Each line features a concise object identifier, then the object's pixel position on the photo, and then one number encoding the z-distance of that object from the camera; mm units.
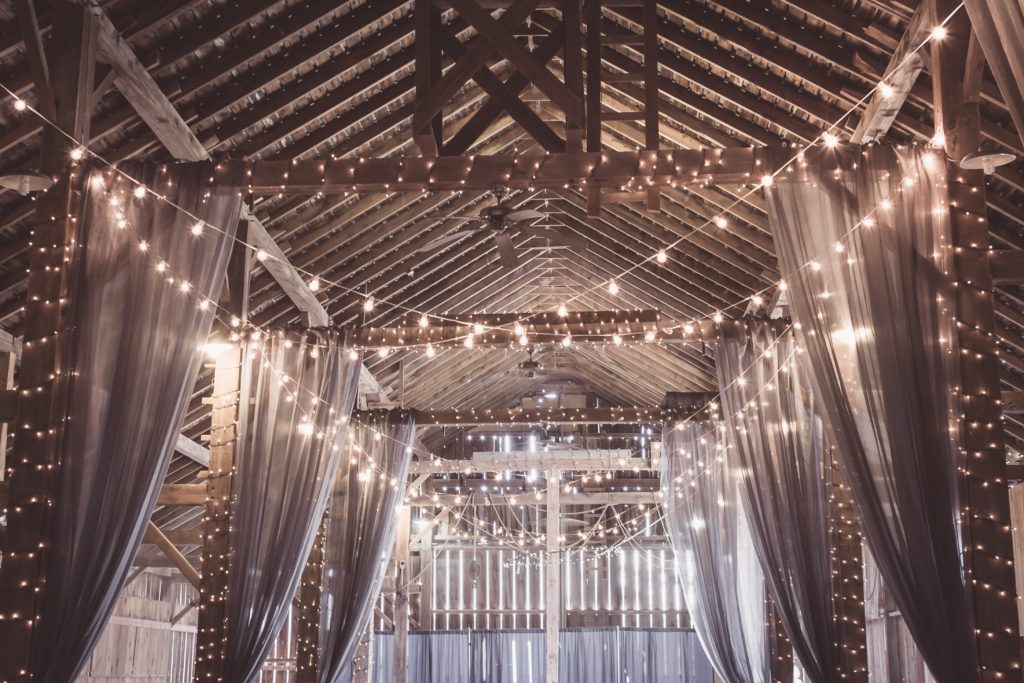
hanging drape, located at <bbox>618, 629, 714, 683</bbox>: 17531
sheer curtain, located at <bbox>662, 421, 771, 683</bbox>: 8305
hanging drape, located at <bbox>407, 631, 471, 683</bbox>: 17391
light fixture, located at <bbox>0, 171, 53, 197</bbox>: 4848
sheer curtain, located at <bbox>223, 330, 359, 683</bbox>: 6355
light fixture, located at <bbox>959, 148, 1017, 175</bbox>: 4691
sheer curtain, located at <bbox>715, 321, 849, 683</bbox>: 6320
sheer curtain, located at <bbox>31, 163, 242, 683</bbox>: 4613
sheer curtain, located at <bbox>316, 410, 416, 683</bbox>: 8164
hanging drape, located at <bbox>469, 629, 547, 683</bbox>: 17656
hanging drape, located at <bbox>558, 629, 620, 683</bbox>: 17562
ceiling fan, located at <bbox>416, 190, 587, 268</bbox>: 7746
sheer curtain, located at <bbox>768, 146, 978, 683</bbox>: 4438
